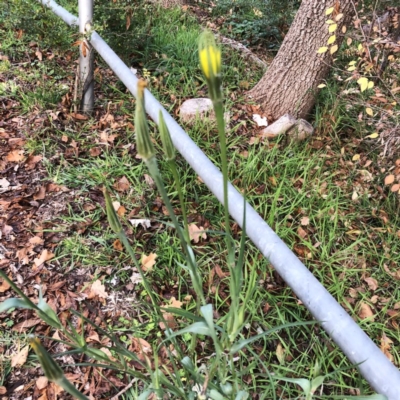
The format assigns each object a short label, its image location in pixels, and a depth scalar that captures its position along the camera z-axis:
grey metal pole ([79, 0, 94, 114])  2.45
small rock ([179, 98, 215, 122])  2.79
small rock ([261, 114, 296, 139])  2.81
